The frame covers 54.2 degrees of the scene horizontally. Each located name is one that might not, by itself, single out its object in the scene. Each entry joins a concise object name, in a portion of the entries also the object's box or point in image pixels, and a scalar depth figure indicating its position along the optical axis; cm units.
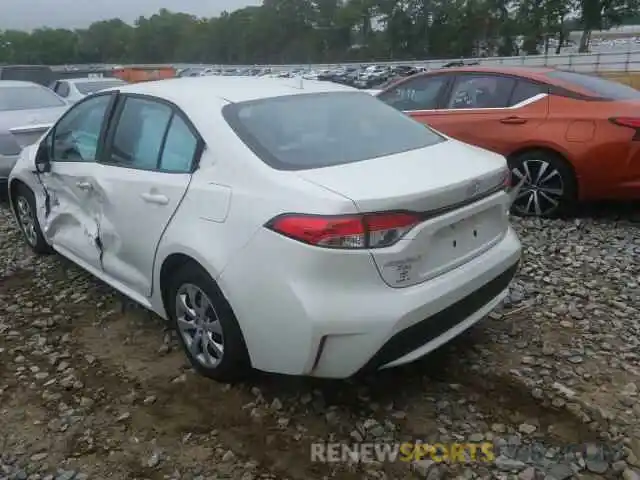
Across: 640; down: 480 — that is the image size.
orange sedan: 525
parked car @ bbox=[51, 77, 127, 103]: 1358
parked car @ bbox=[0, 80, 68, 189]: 627
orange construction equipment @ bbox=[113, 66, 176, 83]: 3544
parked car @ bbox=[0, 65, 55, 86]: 2000
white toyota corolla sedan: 257
